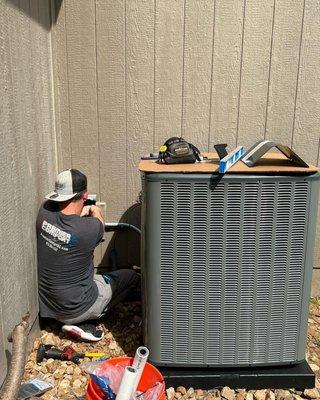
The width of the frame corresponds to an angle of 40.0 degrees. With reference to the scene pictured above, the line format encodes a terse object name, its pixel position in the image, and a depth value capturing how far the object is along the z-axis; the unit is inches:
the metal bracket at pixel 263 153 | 84.6
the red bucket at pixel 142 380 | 78.3
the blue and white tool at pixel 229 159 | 78.9
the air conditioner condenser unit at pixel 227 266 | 81.9
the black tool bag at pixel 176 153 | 88.0
